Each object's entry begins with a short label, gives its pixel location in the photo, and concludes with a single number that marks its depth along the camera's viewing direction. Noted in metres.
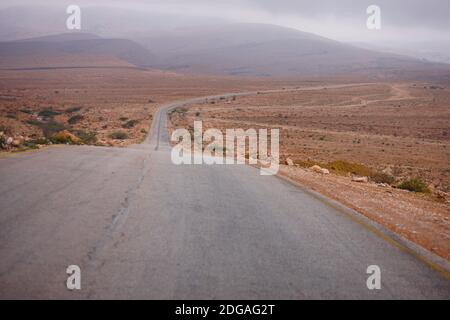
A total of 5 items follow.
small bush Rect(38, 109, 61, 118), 47.00
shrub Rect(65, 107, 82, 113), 53.16
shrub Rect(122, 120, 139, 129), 39.90
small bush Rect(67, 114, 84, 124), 42.88
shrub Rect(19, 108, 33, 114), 47.61
